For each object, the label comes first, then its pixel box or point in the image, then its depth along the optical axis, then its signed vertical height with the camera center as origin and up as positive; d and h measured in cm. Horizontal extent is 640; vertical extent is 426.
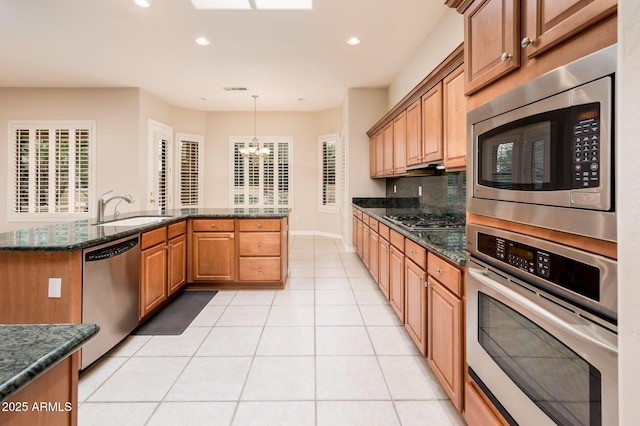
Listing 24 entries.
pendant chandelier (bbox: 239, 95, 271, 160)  695 +129
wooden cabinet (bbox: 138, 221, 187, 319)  282 -53
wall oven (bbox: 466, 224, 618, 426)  80 -36
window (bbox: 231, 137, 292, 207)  836 +94
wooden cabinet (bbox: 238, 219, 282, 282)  380 -46
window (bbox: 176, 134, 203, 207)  789 +103
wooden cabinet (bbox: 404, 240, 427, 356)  209 -57
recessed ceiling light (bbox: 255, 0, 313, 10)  348 +225
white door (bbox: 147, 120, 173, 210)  671 +97
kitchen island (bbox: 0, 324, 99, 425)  55 -28
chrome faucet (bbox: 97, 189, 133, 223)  296 +6
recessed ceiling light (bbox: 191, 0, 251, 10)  348 +226
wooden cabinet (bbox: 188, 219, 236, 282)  378 -47
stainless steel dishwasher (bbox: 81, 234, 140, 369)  210 -58
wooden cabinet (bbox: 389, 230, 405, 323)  264 -54
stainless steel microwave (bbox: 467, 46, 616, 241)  78 +19
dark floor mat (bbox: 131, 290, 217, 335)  283 -102
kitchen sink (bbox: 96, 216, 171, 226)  330 -10
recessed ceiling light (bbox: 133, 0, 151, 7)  340 +222
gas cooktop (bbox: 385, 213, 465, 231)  263 -8
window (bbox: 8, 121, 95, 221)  618 +86
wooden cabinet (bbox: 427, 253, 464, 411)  158 -61
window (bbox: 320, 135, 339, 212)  788 +97
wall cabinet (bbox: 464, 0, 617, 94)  88 +63
